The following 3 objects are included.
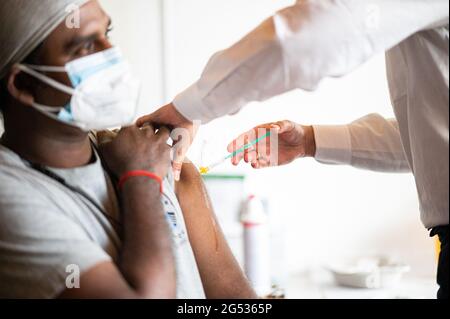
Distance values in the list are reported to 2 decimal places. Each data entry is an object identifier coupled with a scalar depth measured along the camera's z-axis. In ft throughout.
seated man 2.83
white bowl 6.19
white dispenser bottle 6.12
